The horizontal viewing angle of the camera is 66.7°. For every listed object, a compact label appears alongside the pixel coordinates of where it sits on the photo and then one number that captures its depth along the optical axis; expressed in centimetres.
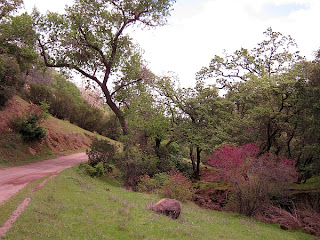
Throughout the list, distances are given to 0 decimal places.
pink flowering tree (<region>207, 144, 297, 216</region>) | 1432
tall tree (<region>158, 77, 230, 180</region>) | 2270
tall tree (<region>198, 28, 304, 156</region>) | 1836
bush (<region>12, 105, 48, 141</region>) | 1995
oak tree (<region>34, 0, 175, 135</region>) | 1909
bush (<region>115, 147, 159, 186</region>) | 1866
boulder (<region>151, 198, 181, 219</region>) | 1041
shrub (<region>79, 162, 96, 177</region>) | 1777
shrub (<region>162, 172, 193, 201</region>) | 1545
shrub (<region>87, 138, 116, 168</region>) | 1909
